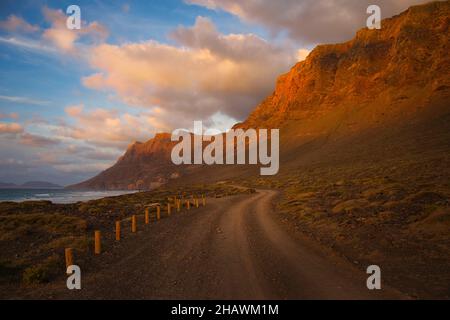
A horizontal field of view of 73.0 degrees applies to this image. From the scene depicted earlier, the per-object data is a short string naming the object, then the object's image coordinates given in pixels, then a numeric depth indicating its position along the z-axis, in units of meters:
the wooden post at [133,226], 19.12
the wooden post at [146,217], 22.59
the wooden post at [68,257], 11.00
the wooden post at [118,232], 16.67
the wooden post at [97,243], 13.81
